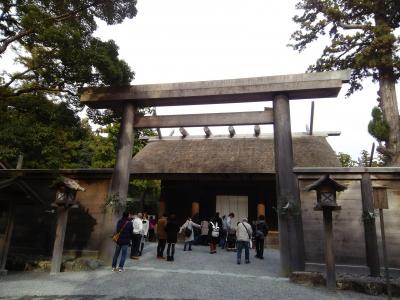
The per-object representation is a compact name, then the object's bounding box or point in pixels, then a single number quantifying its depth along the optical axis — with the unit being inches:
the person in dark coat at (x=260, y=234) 390.9
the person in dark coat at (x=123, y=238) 299.4
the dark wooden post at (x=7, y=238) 304.5
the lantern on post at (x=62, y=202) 305.3
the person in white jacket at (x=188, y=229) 438.9
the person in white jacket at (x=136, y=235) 355.3
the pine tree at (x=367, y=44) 418.6
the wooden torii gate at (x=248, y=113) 292.7
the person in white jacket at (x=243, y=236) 349.4
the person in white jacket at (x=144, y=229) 400.0
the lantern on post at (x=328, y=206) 252.8
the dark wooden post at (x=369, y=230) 287.6
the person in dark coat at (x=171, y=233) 354.6
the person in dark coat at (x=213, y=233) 437.4
